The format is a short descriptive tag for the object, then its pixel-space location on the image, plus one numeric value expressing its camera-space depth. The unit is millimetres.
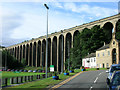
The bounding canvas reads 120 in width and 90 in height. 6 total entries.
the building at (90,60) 77594
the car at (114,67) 19547
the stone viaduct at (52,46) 89562
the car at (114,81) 9739
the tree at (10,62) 119612
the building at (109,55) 62531
